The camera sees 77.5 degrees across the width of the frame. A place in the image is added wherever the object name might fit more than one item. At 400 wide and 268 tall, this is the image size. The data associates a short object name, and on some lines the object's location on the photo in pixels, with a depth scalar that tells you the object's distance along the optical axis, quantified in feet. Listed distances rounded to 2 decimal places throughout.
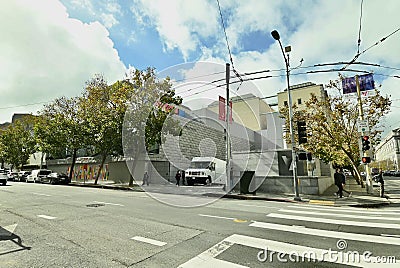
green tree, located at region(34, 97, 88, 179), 90.58
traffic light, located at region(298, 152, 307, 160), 47.42
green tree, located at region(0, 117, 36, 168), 142.10
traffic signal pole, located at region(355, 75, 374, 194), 51.53
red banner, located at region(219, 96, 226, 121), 53.06
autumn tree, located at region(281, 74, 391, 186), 57.62
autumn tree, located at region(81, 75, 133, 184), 74.23
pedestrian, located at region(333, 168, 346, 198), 49.19
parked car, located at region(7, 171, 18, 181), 135.95
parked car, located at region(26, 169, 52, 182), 107.65
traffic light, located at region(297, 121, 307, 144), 46.80
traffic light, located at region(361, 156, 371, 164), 49.65
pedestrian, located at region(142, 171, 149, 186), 84.14
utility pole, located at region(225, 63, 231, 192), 52.95
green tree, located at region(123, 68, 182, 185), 71.97
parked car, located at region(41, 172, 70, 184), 99.11
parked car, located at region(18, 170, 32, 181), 125.04
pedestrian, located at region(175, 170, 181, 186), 85.76
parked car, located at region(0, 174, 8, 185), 87.84
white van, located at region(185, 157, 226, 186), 83.25
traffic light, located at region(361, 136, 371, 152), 49.34
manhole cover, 36.32
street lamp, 45.76
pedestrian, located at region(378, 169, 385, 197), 49.77
